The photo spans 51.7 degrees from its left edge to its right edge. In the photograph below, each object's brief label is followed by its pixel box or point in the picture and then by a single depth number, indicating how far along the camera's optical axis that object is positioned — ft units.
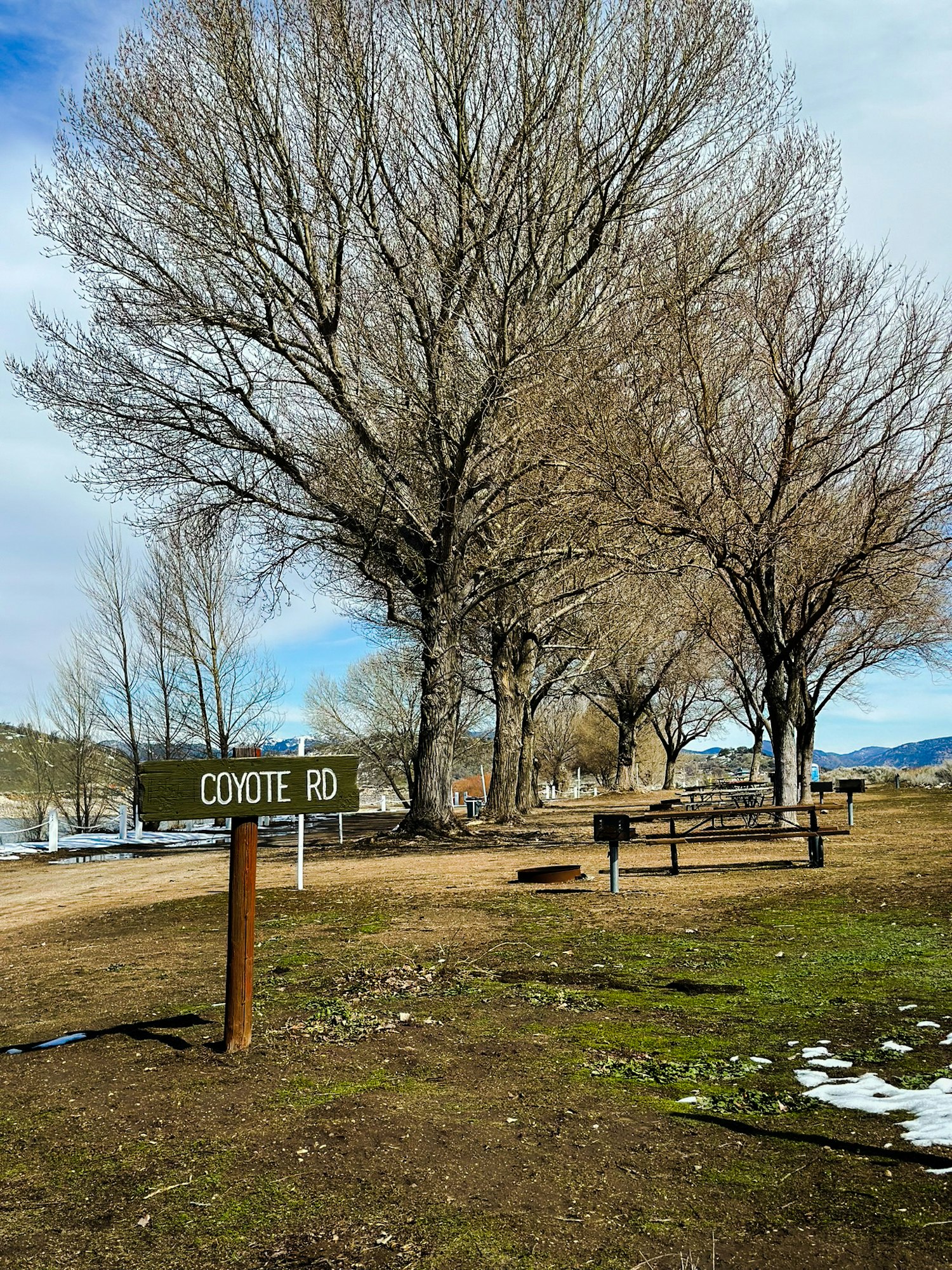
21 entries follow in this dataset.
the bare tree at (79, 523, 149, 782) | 116.78
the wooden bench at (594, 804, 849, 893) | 34.96
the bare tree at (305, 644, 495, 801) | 138.82
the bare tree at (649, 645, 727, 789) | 132.16
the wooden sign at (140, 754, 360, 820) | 16.85
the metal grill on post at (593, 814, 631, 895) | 34.71
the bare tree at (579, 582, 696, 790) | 81.71
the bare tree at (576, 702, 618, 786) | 180.04
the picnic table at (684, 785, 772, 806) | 54.95
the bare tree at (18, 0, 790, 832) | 51.01
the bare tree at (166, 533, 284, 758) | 113.80
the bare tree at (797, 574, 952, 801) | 85.65
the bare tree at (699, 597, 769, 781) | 88.12
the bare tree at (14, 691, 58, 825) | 123.44
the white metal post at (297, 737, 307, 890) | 37.67
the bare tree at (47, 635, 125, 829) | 124.06
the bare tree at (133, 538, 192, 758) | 115.14
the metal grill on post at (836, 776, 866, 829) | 62.39
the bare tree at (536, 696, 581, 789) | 172.76
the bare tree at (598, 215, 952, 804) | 46.85
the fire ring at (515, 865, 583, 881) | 38.45
